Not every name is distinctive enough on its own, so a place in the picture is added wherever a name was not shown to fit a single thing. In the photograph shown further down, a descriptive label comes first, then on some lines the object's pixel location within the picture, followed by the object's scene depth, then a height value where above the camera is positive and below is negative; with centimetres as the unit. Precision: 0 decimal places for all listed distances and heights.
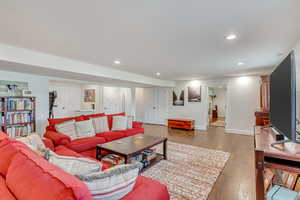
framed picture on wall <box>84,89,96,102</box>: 776 +32
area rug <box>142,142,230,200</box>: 210 -122
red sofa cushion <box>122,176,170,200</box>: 112 -71
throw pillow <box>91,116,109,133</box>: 369 -57
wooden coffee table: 244 -80
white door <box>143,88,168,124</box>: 766 -17
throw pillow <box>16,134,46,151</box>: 188 -52
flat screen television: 131 +5
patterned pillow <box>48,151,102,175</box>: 109 -49
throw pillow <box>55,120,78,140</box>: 299 -56
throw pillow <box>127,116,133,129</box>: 419 -57
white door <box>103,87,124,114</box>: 805 +7
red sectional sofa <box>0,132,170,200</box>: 71 -44
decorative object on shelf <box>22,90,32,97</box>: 385 +20
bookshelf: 337 -35
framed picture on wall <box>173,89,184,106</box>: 716 +24
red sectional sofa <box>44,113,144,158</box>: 275 -78
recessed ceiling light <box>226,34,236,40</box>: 214 +96
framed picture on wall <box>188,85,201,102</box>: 671 +41
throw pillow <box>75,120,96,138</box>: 323 -61
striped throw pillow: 94 -53
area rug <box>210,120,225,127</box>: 730 -108
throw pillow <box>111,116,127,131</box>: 402 -58
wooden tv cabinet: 125 -49
